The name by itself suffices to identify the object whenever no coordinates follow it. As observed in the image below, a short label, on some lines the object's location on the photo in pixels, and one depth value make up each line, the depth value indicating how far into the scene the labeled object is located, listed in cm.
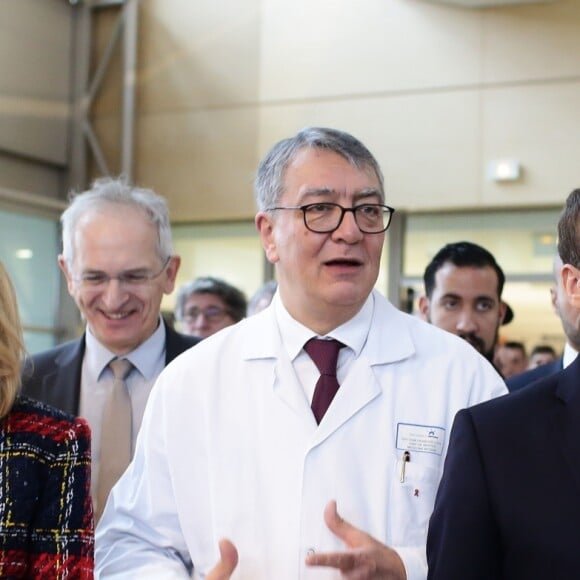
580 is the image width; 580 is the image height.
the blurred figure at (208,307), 550
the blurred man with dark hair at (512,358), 803
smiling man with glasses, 343
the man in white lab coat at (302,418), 250
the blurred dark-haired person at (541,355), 812
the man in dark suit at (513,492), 197
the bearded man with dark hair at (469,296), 412
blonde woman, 215
